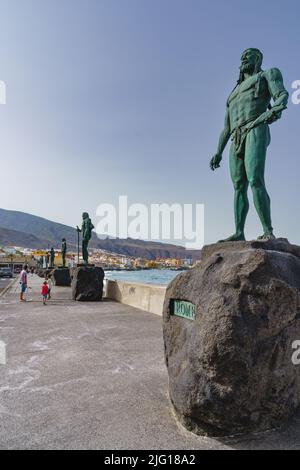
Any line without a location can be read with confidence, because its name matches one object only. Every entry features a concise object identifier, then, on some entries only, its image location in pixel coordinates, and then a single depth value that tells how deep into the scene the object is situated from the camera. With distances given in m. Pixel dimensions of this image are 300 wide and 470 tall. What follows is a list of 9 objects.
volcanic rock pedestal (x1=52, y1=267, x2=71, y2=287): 25.20
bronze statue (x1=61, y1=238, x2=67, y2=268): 31.23
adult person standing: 14.06
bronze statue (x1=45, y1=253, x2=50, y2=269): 55.14
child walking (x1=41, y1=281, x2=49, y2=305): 12.40
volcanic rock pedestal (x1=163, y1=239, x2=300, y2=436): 2.70
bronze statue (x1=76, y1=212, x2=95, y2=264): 16.08
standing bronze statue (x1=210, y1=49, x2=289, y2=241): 3.96
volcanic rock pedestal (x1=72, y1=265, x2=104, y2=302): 13.55
